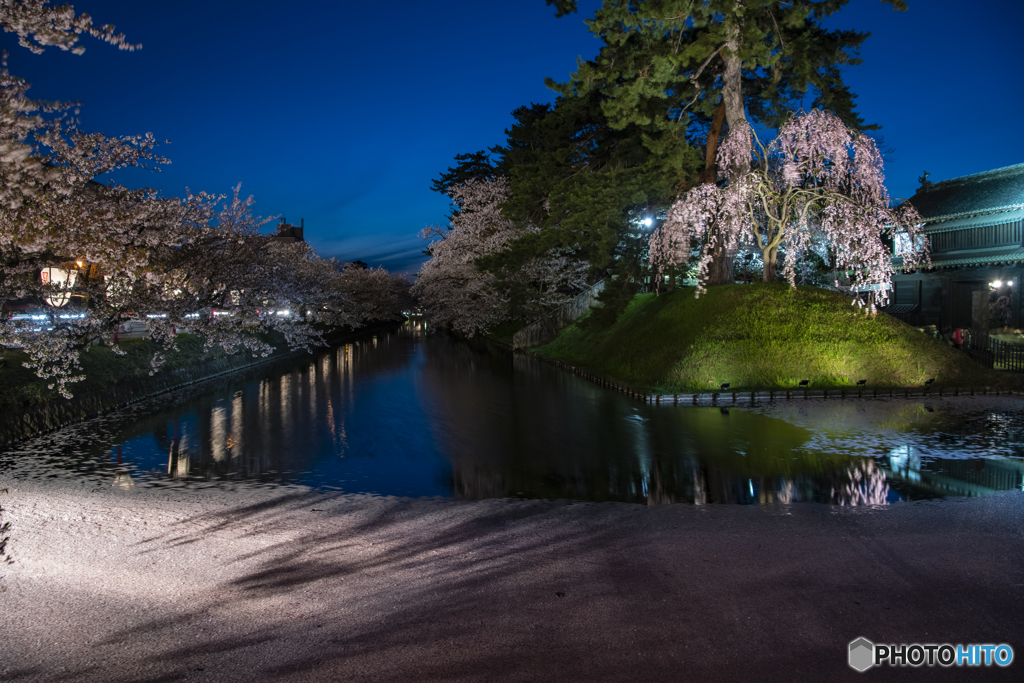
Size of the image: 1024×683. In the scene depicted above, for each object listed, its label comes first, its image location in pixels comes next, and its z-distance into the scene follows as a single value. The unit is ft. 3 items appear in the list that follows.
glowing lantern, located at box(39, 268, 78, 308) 53.98
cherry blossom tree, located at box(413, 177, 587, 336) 112.78
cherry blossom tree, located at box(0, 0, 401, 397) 23.65
